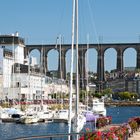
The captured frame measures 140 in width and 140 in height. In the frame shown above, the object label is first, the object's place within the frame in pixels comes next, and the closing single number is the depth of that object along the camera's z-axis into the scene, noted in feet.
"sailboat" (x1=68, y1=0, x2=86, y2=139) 76.49
